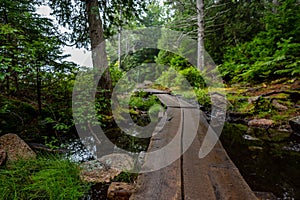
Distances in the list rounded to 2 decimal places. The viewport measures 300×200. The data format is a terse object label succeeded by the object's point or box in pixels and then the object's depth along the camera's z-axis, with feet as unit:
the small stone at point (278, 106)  19.45
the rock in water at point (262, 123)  17.59
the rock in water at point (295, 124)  14.71
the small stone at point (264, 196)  6.14
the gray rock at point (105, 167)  9.18
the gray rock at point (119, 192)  6.28
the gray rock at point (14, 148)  9.12
